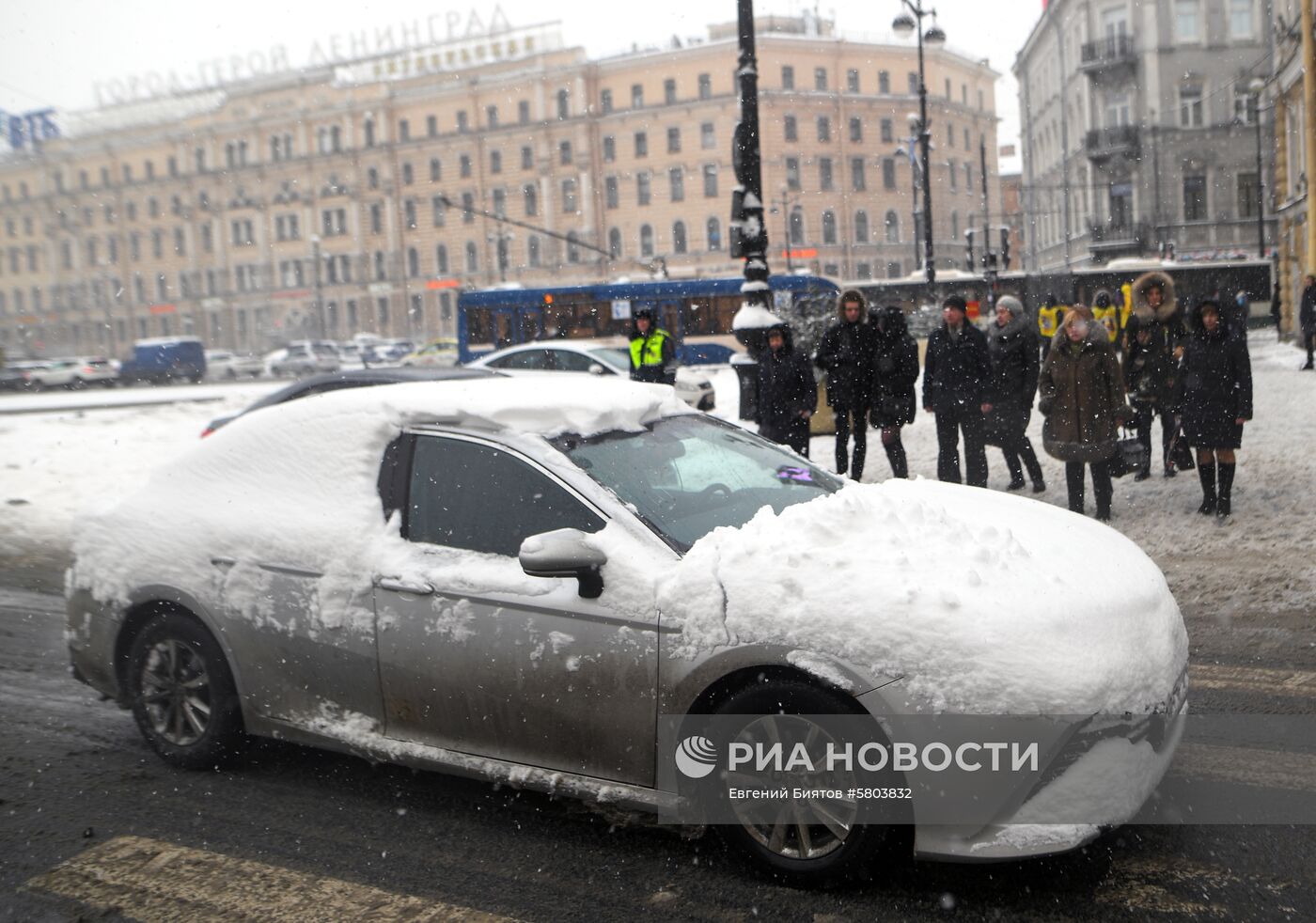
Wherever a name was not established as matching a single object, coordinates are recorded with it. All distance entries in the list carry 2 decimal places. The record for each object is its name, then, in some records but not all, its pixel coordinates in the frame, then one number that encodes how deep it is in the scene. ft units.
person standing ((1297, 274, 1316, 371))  68.69
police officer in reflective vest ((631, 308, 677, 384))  44.34
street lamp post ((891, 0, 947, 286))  87.86
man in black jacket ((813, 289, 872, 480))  31.68
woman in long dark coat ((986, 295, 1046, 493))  31.63
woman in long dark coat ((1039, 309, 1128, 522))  27.53
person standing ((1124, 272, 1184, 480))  31.99
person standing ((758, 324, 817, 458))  32.81
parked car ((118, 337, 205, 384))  174.81
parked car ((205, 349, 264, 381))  184.96
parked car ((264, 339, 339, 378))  185.06
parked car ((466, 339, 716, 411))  71.67
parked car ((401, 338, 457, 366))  173.37
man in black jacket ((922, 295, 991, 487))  30.55
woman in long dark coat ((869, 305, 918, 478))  31.53
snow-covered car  10.62
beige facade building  270.46
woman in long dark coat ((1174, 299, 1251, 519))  27.66
